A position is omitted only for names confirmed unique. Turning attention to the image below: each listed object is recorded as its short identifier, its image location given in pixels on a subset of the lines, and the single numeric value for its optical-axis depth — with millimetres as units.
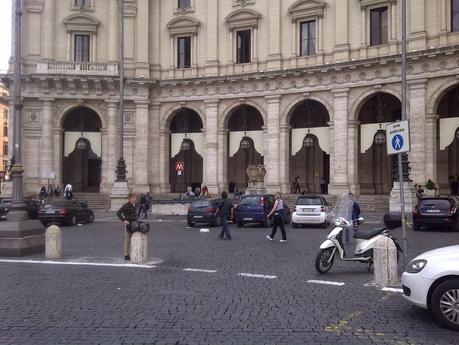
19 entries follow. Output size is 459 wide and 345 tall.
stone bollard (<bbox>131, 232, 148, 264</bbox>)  12312
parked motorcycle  10773
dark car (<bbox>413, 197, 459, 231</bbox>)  20938
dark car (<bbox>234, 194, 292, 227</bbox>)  23938
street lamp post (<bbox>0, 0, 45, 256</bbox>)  13758
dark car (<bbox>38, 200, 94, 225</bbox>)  26000
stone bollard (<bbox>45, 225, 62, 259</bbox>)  13266
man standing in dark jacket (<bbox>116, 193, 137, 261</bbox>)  12977
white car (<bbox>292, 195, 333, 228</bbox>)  22812
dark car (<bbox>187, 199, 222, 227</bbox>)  24672
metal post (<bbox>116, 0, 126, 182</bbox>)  32875
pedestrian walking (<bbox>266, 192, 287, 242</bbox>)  17078
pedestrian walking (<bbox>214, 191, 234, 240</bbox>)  18078
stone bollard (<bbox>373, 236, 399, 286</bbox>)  9414
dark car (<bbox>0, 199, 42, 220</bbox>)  26781
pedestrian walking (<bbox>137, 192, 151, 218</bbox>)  30619
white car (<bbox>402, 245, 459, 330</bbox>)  6809
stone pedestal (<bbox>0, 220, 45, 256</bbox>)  13680
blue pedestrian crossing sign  10086
